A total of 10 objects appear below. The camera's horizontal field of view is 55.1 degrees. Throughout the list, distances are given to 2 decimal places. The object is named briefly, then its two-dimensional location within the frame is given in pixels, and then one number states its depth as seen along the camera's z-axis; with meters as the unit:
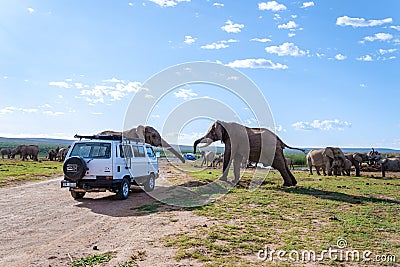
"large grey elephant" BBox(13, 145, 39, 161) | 51.72
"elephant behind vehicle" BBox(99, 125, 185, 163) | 20.68
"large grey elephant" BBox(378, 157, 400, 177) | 28.69
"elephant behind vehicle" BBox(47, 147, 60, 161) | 53.81
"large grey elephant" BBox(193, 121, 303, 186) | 17.00
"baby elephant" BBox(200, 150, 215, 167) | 37.86
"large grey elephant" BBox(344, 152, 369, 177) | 26.70
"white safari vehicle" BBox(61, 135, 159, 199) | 12.67
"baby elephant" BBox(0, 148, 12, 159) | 59.34
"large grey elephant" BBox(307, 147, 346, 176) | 26.47
